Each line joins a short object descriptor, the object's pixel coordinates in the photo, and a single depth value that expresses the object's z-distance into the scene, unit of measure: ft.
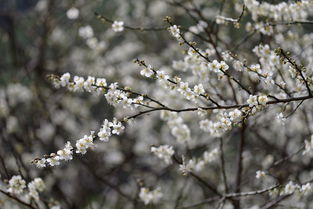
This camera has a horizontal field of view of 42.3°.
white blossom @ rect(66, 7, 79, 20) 13.91
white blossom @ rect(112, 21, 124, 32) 11.03
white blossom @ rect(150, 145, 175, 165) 10.99
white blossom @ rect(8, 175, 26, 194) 9.41
